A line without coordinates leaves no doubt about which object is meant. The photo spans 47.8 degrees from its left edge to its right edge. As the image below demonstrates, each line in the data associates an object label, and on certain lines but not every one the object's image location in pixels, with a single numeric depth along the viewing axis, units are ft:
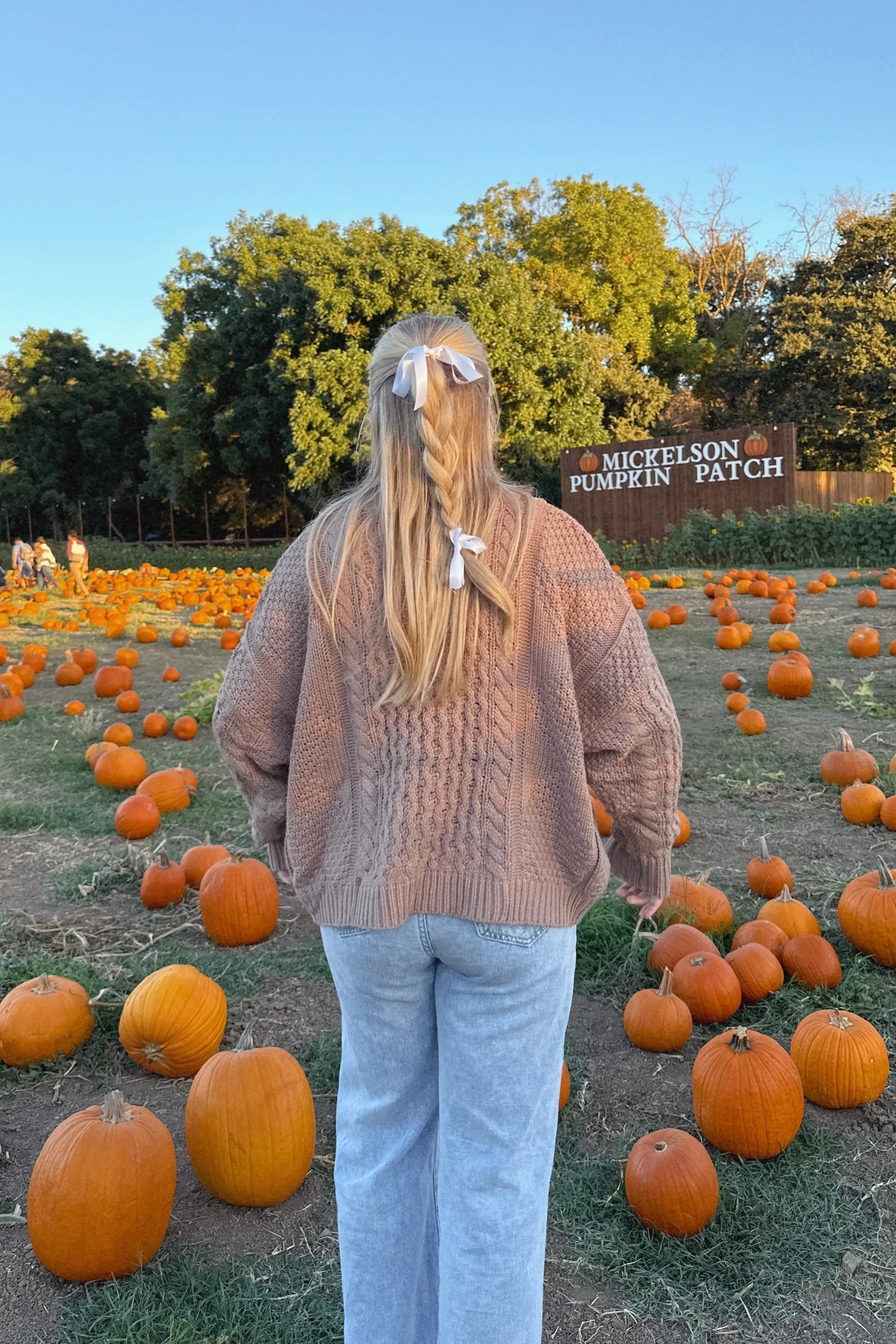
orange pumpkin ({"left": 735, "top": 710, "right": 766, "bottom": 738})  20.42
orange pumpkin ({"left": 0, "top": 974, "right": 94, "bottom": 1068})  10.18
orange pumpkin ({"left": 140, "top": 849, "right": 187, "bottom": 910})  14.02
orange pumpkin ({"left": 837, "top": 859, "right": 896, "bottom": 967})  11.31
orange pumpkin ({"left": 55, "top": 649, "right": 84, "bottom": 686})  30.01
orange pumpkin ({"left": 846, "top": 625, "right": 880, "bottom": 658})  25.64
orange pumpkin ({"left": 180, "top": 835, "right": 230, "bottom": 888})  14.42
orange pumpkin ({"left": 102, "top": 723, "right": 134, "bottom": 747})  22.43
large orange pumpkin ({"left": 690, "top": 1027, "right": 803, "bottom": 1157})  8.57
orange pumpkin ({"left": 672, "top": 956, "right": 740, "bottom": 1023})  10.45
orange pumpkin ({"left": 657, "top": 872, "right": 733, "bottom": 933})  11.98
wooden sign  56.75
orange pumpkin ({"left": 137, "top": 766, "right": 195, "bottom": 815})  18.01
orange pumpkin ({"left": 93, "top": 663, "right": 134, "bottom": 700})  28.07
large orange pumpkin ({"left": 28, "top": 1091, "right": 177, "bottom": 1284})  7.50
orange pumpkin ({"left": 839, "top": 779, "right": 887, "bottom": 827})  15.39
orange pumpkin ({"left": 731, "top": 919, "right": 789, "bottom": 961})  11.32
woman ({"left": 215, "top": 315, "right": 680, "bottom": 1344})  5.47
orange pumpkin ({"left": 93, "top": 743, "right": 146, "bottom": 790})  19.83
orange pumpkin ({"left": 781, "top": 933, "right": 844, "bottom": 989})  10.98
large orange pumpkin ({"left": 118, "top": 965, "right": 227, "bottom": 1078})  9.93
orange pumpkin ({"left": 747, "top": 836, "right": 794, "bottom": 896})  13.07
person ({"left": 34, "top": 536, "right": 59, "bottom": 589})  64.75
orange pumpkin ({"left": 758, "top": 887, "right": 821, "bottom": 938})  11.66
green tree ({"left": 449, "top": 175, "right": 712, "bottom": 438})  116.67
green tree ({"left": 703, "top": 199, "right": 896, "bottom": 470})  93.15
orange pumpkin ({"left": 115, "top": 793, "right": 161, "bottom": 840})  16.88
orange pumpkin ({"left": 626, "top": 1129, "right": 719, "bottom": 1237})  7.85
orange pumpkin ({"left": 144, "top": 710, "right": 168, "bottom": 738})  23.89
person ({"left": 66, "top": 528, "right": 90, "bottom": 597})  55.77
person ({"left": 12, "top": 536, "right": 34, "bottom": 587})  80.23
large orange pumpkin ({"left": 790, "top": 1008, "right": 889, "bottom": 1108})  9.13
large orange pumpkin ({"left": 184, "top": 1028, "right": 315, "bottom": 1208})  8.30
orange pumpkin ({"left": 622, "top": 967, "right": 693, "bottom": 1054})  10.19
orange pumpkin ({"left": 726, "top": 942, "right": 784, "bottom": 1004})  10.78
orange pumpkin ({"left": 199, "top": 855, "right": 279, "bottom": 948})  12.80
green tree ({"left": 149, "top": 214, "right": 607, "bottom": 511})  82.79
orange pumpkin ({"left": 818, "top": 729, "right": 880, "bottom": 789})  16.76
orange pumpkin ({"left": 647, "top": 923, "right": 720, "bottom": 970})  11.16
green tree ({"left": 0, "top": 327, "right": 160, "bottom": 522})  130.21
